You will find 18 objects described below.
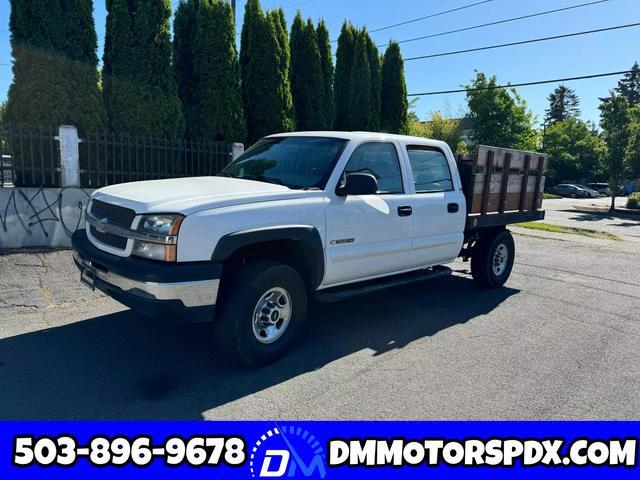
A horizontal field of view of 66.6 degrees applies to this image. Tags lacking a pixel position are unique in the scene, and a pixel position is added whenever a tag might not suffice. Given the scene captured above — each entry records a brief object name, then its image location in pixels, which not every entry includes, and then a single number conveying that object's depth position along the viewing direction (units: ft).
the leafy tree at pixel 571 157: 184.34
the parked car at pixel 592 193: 157.28
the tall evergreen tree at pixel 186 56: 34.37
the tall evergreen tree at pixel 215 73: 33.32
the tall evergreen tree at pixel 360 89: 47.32
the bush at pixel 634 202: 104.50
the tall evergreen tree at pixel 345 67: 47.60
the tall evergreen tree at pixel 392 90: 50.80
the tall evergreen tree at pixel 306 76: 41.63
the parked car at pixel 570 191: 156.88
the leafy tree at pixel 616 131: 90.38
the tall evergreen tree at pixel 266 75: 36.91
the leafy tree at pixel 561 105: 326.65
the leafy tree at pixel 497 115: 118.73
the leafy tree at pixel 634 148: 89.51
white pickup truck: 11.58
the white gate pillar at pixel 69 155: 24.99
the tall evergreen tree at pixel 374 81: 48.55
